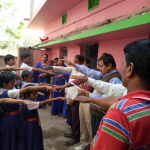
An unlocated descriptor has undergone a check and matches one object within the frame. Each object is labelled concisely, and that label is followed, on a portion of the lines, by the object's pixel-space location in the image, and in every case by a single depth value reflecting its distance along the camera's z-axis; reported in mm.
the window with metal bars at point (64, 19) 7199
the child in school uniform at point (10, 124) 2326
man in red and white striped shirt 681
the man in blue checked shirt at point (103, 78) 2096
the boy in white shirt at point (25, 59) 4345
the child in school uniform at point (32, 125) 2420
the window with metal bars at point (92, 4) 4544
